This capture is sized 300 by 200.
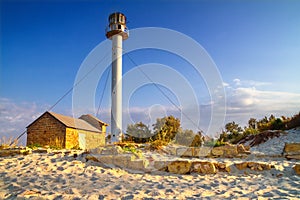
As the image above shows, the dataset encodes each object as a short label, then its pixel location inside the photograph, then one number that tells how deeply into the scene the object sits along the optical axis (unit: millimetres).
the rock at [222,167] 5582
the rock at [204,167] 5406
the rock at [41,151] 6461
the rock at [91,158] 5594
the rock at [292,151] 6961
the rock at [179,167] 5387
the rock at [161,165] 5433
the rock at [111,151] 5879
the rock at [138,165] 5358
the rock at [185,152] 7309
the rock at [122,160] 5492
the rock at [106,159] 5547
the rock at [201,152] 7361
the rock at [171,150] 7395
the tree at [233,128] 17053
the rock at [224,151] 7398
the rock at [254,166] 5648
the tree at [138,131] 13244
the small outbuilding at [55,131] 13172
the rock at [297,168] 5363
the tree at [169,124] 14528
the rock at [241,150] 7534
